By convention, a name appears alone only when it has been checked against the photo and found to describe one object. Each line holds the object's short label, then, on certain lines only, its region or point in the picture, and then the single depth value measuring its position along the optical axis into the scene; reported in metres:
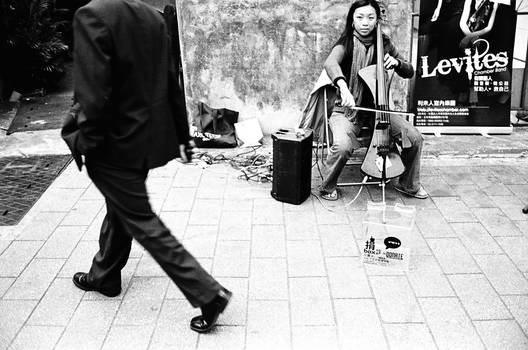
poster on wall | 5.73
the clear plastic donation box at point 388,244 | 3.63
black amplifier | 4.53
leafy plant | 7.57
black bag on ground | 5.99
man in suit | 2.55
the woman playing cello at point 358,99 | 4.58
